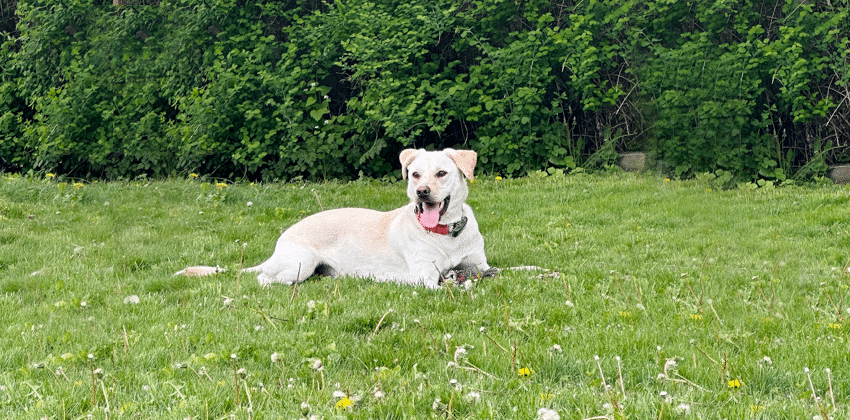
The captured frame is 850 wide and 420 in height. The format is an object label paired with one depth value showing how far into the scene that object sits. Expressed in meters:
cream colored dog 5.32
